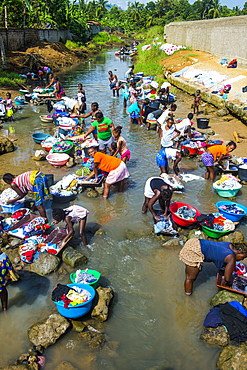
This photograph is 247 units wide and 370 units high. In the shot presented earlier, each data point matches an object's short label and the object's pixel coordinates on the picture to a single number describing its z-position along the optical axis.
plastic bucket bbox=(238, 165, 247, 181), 9.32
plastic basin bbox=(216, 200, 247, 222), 7.23
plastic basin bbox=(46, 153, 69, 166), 10.38
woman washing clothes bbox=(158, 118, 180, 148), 9.98
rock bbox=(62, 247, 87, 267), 6.18
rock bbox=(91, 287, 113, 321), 5.07
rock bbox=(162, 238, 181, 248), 6.87
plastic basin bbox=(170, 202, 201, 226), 7.14
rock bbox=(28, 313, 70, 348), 4.65
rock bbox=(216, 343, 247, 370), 4.14
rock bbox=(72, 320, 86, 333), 4.86
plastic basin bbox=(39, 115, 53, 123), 14.84
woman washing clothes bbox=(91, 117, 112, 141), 9.95
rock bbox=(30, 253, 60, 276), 6.04
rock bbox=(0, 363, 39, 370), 4.16
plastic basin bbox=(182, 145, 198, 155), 11.34
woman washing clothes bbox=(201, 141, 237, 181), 9.08
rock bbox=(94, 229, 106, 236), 7.29
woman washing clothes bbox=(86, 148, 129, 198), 8.19
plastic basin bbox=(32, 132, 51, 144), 12.17
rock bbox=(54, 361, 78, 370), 4.34
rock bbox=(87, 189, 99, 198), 8.88
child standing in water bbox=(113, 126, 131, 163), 9.34
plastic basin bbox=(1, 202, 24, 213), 7.54
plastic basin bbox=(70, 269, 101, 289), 5.41
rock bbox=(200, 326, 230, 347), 4.66
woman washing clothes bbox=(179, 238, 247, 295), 5.02
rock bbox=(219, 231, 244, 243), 6.80
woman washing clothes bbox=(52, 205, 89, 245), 6.13
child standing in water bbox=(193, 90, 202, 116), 15.65
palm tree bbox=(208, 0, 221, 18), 64.20
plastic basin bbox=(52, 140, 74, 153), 10.91
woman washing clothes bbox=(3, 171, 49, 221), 6.89
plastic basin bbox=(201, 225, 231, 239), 6.84
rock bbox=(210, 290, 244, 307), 5.18
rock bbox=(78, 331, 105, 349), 4.67
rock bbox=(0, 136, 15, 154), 11.44
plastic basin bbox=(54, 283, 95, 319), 4.75
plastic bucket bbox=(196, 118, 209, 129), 13.92
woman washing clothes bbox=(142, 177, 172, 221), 6.87
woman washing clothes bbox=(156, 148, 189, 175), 8.77
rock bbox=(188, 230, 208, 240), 6.90
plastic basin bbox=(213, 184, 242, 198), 8.50
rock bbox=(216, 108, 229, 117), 15.55
